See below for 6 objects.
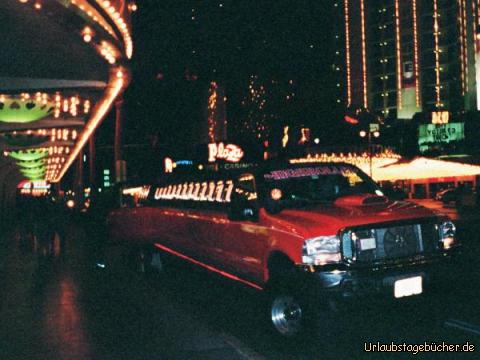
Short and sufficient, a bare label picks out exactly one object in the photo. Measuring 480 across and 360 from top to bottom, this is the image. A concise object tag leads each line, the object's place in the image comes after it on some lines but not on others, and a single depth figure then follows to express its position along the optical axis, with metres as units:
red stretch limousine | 6.37
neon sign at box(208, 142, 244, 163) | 35.84
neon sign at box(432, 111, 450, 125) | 54.44
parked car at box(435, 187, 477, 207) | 33.31
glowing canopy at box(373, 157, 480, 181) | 31.05
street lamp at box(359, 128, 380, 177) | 38.09
